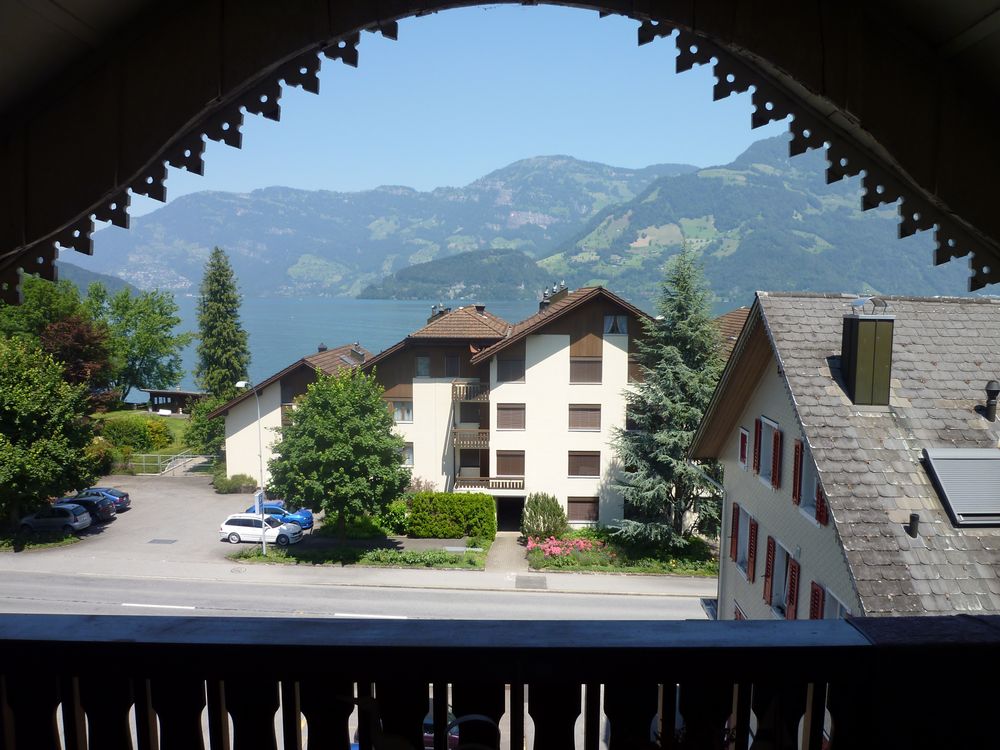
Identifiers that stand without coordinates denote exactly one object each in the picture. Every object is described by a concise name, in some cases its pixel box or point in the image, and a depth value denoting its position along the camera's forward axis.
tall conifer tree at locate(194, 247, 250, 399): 41.34
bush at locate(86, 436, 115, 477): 31.48
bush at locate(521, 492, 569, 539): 24.97
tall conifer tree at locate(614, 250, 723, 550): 23.20
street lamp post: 23.73
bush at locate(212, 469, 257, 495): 30.98
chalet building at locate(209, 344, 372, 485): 28.55
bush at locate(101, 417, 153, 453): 35.88
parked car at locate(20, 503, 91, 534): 25.67
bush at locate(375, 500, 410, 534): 25.61
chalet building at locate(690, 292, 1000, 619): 8.66
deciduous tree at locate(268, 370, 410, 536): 22.48
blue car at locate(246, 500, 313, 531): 25.56
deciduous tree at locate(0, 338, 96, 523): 23.36
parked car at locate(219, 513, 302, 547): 24.88
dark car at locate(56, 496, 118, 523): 27.33
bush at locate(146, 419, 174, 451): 36.69
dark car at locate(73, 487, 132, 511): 28.03
